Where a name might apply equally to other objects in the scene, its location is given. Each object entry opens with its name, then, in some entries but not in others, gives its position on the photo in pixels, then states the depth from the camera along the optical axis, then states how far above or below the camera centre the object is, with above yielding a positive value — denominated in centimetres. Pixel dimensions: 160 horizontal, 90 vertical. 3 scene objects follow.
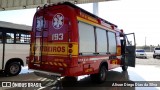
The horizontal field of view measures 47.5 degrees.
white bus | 936 +15
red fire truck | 627 +24
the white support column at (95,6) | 1798 +415
